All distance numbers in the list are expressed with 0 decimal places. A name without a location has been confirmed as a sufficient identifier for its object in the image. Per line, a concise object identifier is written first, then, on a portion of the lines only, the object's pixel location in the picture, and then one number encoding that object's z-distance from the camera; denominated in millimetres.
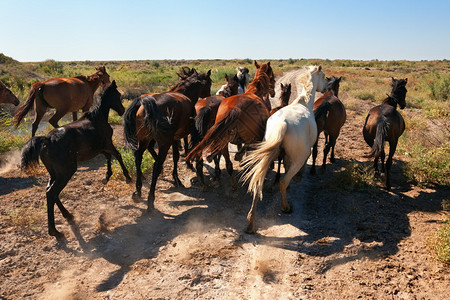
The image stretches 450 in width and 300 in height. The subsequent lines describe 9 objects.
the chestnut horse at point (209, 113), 5754
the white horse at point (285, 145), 4492
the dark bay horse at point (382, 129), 5840
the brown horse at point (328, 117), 6566
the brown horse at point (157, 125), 5047
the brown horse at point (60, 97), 8456
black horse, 4344
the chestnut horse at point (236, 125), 4910
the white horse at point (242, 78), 8604
